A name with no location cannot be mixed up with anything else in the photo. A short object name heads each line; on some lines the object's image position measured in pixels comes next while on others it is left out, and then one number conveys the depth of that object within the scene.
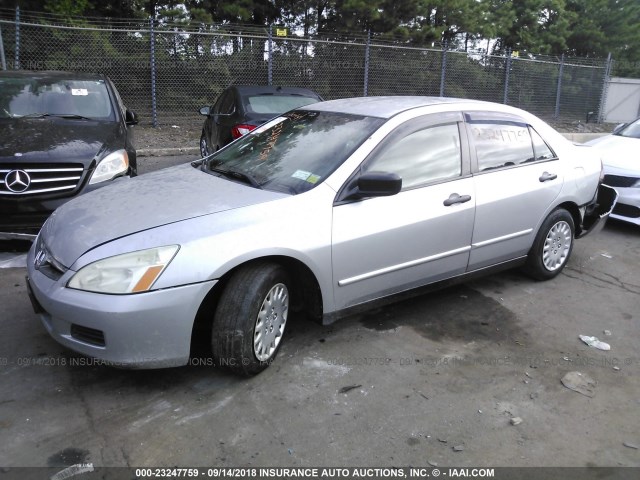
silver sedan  2.95
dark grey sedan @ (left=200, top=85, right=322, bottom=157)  8.19
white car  6.71
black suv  4.83
